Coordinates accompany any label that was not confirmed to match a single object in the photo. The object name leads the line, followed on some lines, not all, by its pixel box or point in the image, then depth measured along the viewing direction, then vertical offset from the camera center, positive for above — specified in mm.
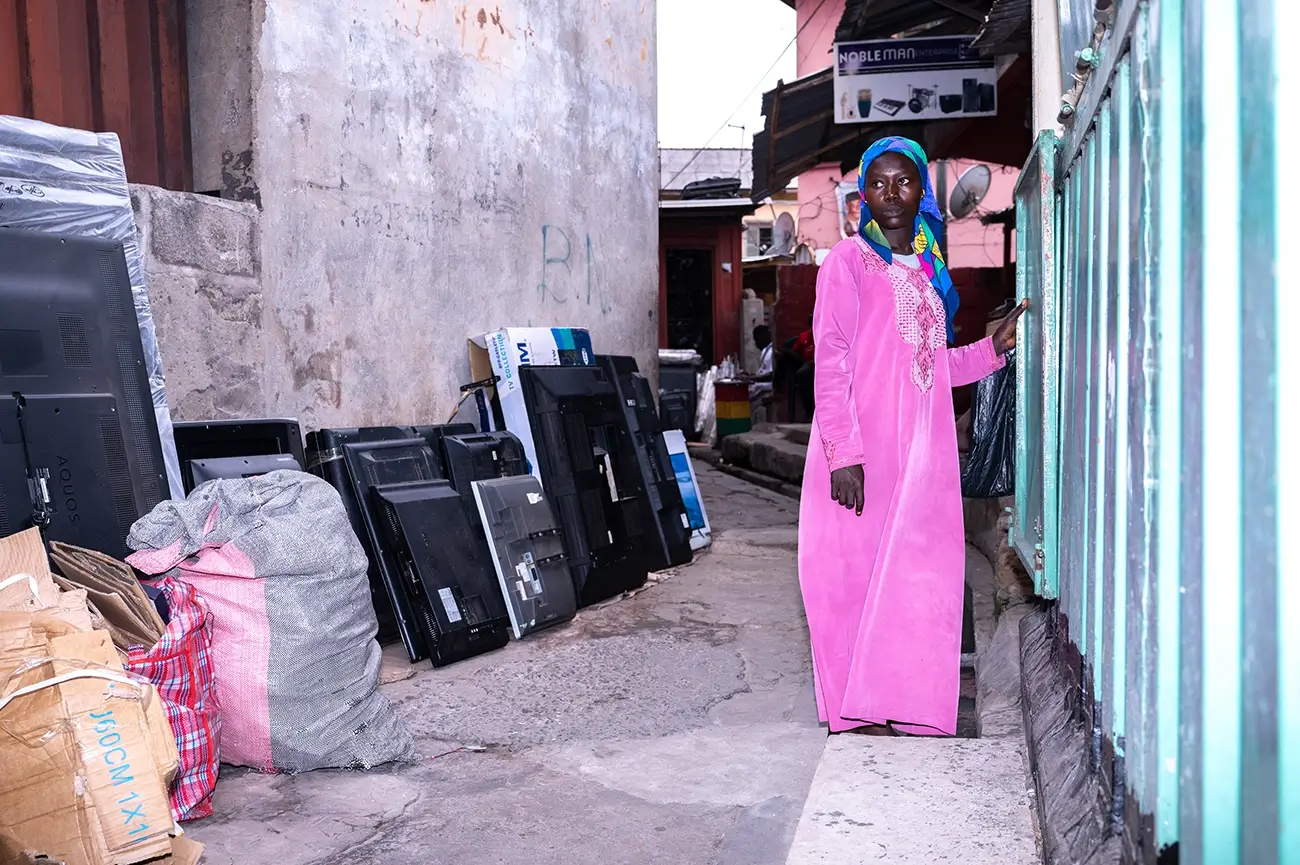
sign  8906 +1860
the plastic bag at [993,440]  3799 -395
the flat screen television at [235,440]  3875 -307
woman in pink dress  3082 -408
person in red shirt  14664 -447
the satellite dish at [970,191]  15109 +1680
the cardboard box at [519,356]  5559 -88
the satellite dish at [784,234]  24703 +1981
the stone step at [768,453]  10195 -1173
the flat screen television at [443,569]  4215 -835
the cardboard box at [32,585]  2562 -502
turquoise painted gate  962 -127
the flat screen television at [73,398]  3193 -118
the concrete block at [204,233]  4184 +440
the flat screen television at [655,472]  6148 -743
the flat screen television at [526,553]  4652 -877
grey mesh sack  3010 -691
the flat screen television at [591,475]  5453 -678
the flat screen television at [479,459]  4840 -509
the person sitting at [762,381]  15859 -716
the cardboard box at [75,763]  2236 -784
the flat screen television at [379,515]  4258 -622
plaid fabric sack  2736 -815
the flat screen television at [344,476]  4379 -484
